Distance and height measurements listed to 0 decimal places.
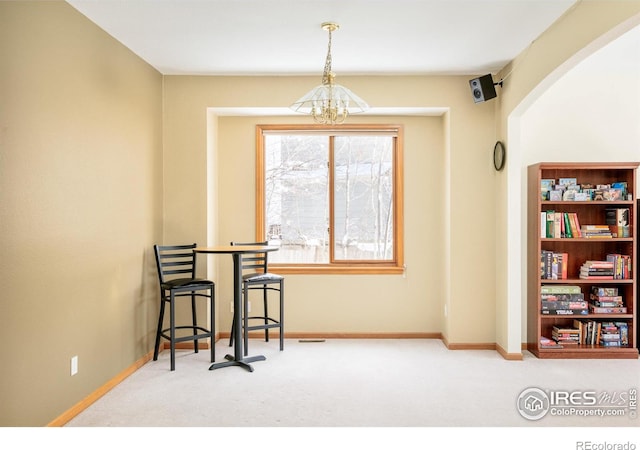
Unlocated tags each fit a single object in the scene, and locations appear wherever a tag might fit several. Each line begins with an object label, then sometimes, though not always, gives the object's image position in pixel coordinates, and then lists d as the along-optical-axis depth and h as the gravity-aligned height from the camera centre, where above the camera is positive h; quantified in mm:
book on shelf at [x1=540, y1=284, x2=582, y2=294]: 4738 -568
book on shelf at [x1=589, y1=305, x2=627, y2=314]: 4695 -754
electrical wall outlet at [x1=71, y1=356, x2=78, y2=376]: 3211 -858
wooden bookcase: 4609 -203
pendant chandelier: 3342 +858
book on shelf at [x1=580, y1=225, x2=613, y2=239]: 4648 -39
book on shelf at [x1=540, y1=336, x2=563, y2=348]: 4633 -1051
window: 5391 +310
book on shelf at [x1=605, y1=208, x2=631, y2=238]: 4680 +39
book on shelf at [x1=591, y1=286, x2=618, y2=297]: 4742 -587
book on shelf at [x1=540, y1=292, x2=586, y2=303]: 4727 -638
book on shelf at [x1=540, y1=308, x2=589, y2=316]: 4695 -772
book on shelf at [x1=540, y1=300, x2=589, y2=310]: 4711 -709
